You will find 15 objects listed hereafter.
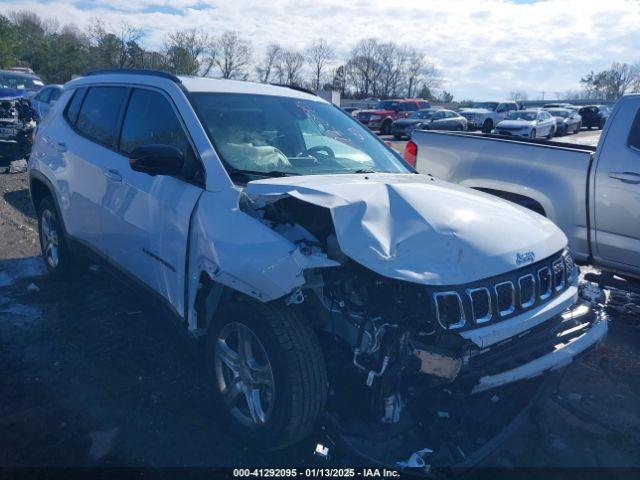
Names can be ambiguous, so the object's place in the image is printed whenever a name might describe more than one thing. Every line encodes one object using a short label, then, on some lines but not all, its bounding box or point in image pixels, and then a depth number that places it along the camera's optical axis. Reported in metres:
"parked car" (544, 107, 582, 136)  34.34
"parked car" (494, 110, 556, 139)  26.16
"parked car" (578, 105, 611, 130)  39.97
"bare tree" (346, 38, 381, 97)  83.31
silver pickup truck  4.82
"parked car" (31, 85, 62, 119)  13.92
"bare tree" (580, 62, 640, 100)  84.31
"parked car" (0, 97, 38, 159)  11.88
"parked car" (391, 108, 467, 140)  25.91
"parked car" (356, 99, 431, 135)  28.39
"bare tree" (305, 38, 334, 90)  75.44
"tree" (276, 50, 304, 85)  67.29
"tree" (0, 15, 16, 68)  47.31
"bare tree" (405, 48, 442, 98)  88.69
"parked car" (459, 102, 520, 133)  34.02
